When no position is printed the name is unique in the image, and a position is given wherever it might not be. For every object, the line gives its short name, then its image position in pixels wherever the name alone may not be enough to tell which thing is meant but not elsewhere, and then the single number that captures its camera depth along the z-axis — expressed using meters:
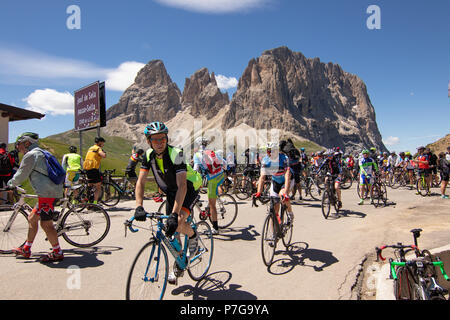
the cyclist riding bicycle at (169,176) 3.69
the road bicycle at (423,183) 14.09
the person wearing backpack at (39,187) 4.99
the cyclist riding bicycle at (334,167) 9.86
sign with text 15.45
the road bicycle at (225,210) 7.85
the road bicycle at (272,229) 5.08
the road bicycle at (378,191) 11.59
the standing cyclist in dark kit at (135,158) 4.67
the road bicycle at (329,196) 9.36
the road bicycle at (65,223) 5.62
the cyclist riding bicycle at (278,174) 5.64
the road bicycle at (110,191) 11.18
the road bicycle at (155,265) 3.26
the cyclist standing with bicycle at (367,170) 11.50
